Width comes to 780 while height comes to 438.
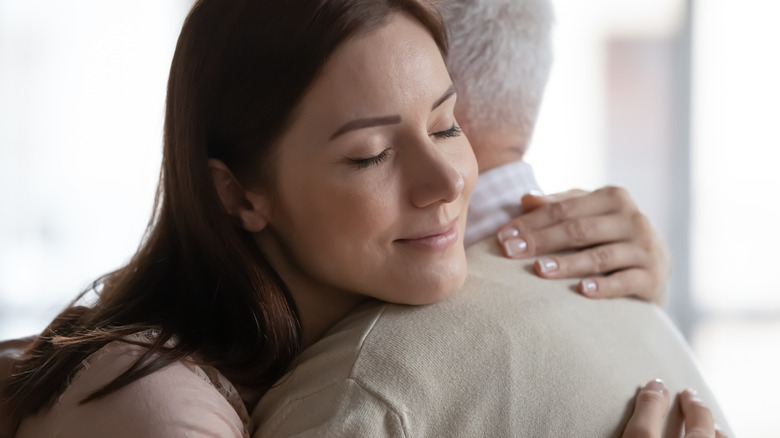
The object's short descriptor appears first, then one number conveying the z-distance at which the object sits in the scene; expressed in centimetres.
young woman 99
